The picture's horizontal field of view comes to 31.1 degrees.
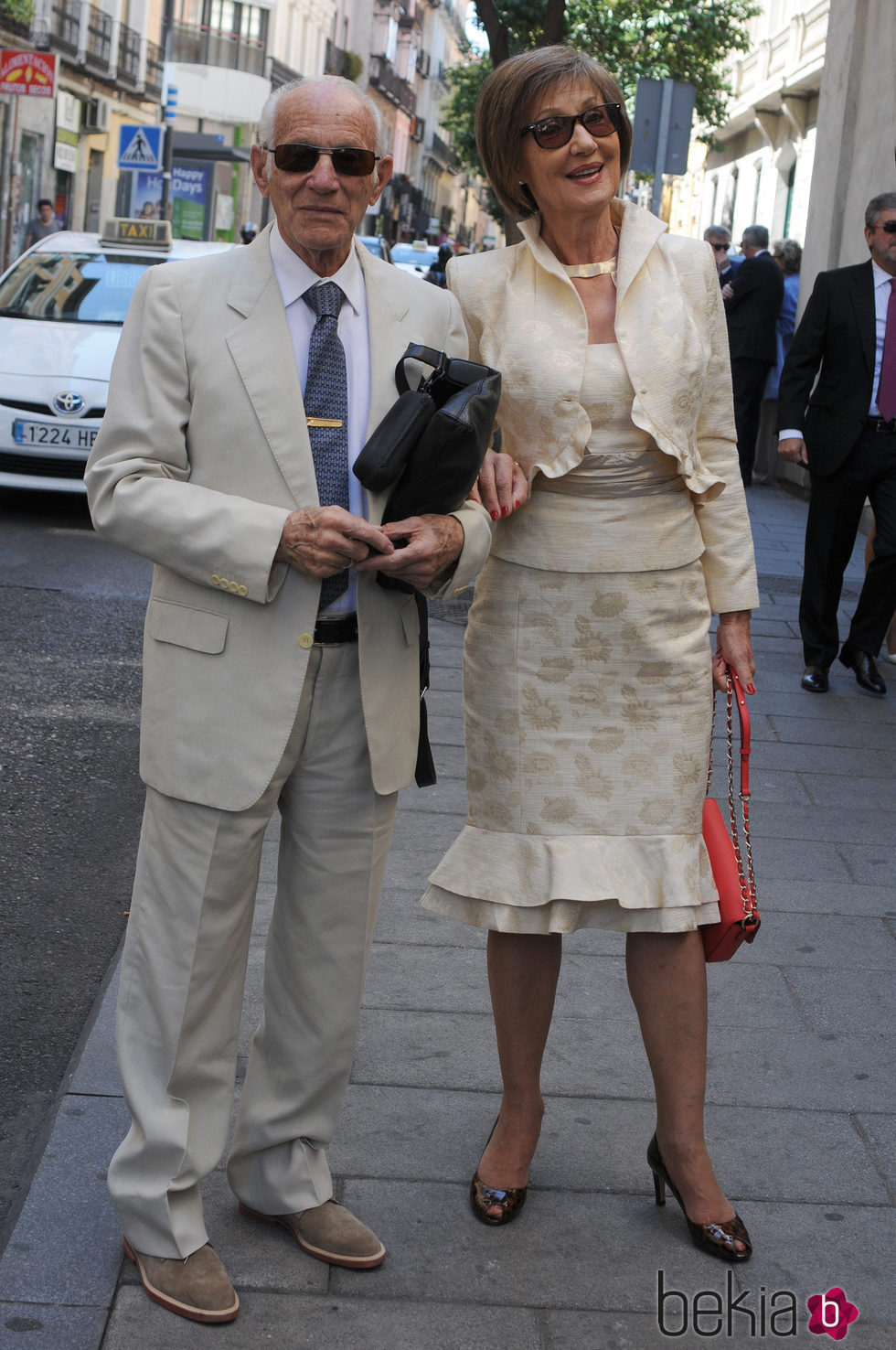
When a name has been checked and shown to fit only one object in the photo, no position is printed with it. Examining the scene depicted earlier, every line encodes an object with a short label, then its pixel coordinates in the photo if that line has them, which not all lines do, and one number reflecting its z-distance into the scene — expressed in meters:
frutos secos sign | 22.42
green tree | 35.16
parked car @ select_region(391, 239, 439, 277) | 29.72
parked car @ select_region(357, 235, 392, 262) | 18.97
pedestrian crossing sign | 25.55
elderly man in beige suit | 2.56
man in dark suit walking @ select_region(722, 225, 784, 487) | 14.05
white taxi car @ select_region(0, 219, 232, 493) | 10.41
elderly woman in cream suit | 2.94
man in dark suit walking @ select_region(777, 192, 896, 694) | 7.50
